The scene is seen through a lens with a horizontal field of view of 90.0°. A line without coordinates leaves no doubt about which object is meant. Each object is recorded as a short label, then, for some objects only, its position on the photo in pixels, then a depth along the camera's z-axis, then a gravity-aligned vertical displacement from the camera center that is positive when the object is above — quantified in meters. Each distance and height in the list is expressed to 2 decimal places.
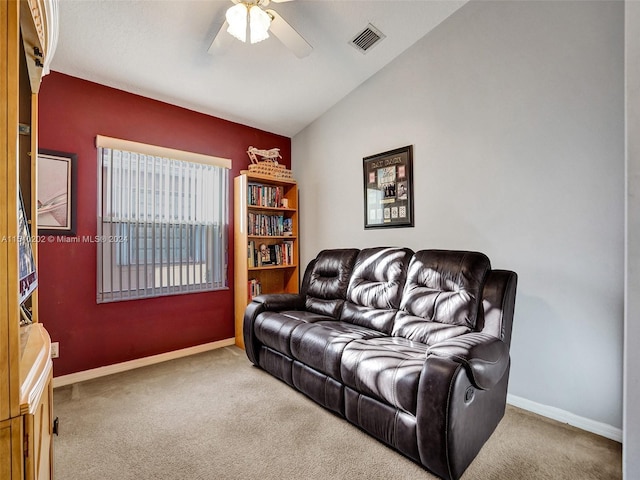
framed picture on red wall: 2.46 +0.38
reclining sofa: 1.46 -0.65
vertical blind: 2.79 +0.17
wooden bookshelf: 3.44 +0.01
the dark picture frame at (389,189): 2.87 +0.47
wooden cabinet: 0.65 -0.13
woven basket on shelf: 3.56 +0.83
